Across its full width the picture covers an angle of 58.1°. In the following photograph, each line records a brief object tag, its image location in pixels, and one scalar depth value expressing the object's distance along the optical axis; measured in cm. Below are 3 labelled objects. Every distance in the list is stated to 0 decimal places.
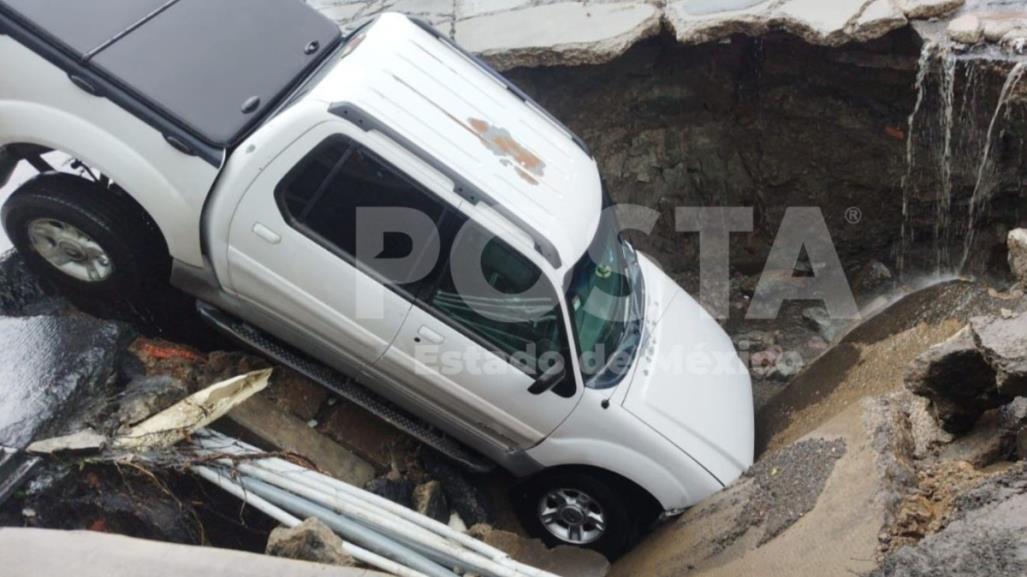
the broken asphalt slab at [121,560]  314
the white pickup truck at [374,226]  440
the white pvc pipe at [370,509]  402
